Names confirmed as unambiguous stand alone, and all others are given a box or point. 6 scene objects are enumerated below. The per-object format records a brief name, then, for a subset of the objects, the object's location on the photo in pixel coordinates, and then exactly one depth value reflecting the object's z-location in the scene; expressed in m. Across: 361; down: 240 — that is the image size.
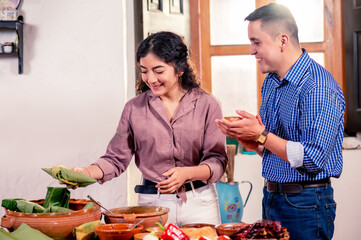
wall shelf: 3.46
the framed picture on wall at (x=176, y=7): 3.98
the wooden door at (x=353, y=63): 4.04
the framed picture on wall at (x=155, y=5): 3.83
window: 4.15
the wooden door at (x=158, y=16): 3.81
